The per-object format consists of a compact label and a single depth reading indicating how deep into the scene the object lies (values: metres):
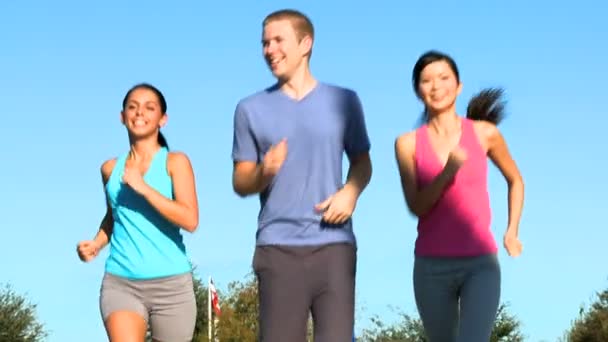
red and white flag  49.19
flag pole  51.41
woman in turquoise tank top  9.29
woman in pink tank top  8.83
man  7.70
